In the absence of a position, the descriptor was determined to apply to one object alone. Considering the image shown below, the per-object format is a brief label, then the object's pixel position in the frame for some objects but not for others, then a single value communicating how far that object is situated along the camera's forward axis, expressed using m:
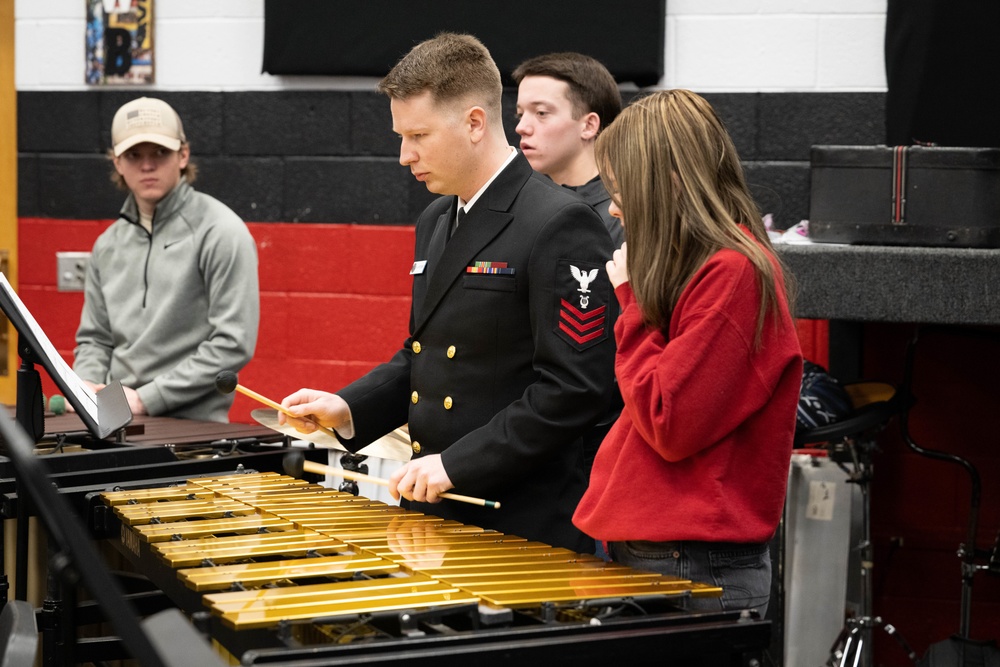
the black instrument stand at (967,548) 7.17
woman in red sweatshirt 3.94
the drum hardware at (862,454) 7.13
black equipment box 6.58
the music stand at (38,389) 4.71
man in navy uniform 4.50
